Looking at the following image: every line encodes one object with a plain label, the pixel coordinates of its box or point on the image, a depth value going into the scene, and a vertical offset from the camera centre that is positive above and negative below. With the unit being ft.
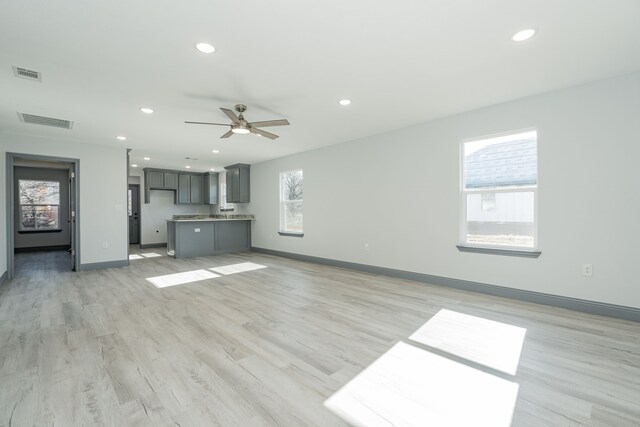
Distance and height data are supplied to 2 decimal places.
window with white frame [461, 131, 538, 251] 11.43 +0.85
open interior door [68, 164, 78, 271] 17.48 +0.18
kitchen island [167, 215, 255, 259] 22.54 -1.94
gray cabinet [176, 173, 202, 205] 29.99 +2.59
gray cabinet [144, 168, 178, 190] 27.83 +3.35
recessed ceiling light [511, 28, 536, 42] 7.11 +4.51
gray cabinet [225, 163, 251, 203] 25.77 +2.68
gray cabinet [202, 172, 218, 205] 31.00 +2.69
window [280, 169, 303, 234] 21.91 +0.84
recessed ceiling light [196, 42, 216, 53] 7.51 +4.45
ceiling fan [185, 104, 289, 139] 11.25 +3.56
